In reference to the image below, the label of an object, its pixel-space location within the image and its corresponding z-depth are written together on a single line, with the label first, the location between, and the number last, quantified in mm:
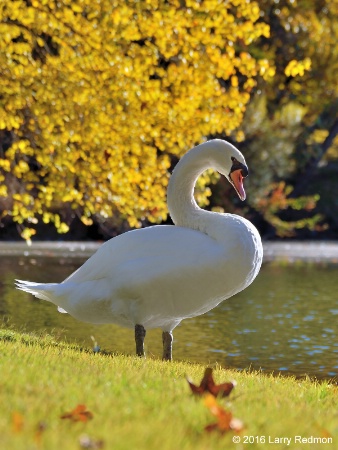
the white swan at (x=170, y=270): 15108
